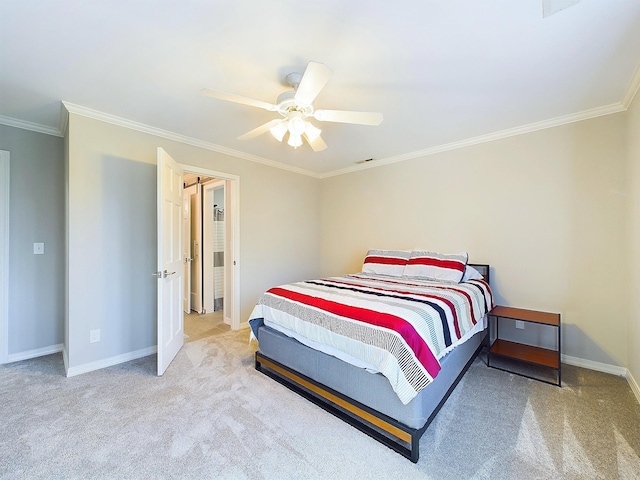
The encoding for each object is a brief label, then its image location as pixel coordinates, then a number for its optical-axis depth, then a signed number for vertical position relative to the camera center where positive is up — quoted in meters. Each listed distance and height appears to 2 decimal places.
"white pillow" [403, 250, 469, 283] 2.99 -0.31
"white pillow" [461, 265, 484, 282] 3.08 -0.39
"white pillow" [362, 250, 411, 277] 3.47 -0.30
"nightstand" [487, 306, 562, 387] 2.45 -1.08
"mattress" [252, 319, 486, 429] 1.66 -0.98
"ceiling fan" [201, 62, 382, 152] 1.62 +0.89
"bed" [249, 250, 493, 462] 1.64 -0.74
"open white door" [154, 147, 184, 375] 2.54 -0.22
